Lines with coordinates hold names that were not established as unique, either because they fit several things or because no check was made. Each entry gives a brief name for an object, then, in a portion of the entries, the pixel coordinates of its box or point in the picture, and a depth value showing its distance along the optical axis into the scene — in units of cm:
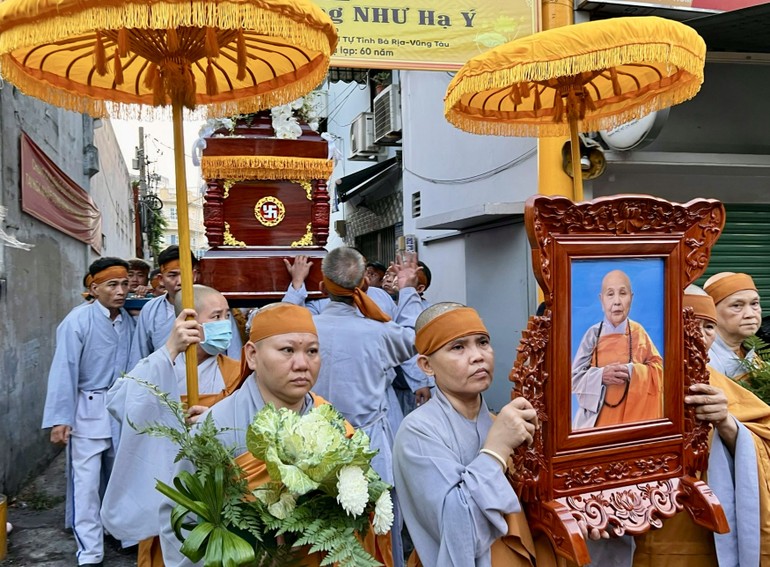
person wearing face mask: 242
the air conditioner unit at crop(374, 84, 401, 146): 1052
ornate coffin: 387
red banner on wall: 589
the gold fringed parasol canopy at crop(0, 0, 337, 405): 187
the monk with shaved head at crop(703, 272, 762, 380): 317
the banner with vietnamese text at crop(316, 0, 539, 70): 474
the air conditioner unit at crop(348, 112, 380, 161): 1162
